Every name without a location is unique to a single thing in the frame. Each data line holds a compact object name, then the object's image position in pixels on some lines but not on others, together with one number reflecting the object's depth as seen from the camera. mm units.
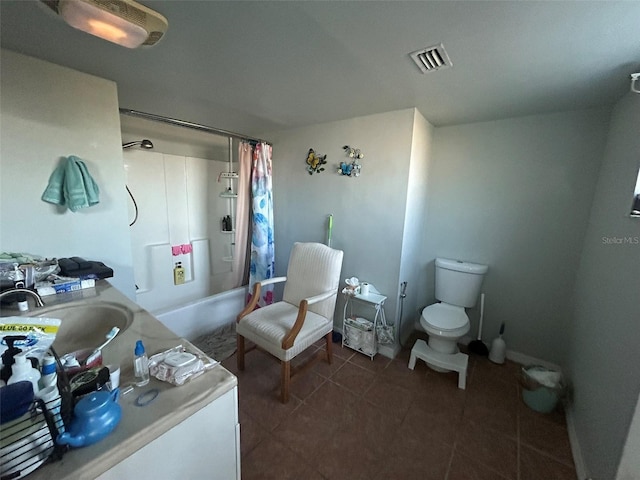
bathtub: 2207
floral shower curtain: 2535
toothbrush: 745
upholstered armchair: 1651
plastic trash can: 1627
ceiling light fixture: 803
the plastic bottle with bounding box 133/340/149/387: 725
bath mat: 2164
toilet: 1884
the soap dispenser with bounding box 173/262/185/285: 2867
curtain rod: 1758
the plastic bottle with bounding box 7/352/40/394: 543
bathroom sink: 1128
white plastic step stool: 1846
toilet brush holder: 2111
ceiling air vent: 1154
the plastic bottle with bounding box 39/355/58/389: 564
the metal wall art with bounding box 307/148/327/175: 2373
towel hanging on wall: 1415
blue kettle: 521
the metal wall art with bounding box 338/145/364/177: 2168
